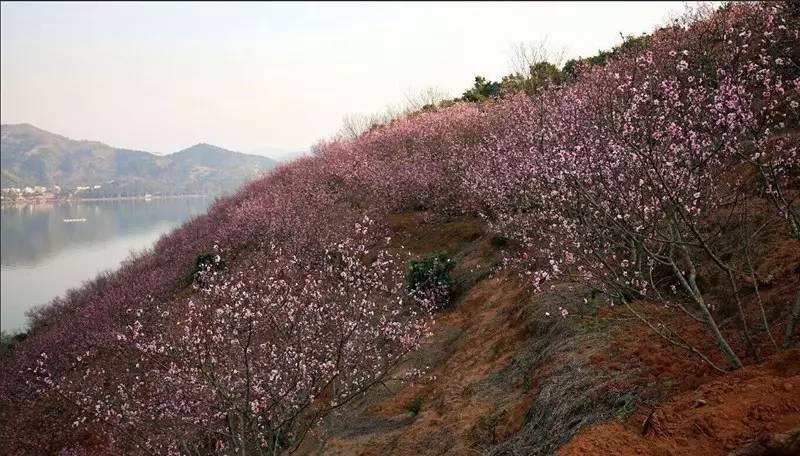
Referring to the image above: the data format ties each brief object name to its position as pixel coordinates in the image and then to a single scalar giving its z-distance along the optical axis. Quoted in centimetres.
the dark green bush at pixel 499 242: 2022
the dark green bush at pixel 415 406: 1273
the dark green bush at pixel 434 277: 1878
